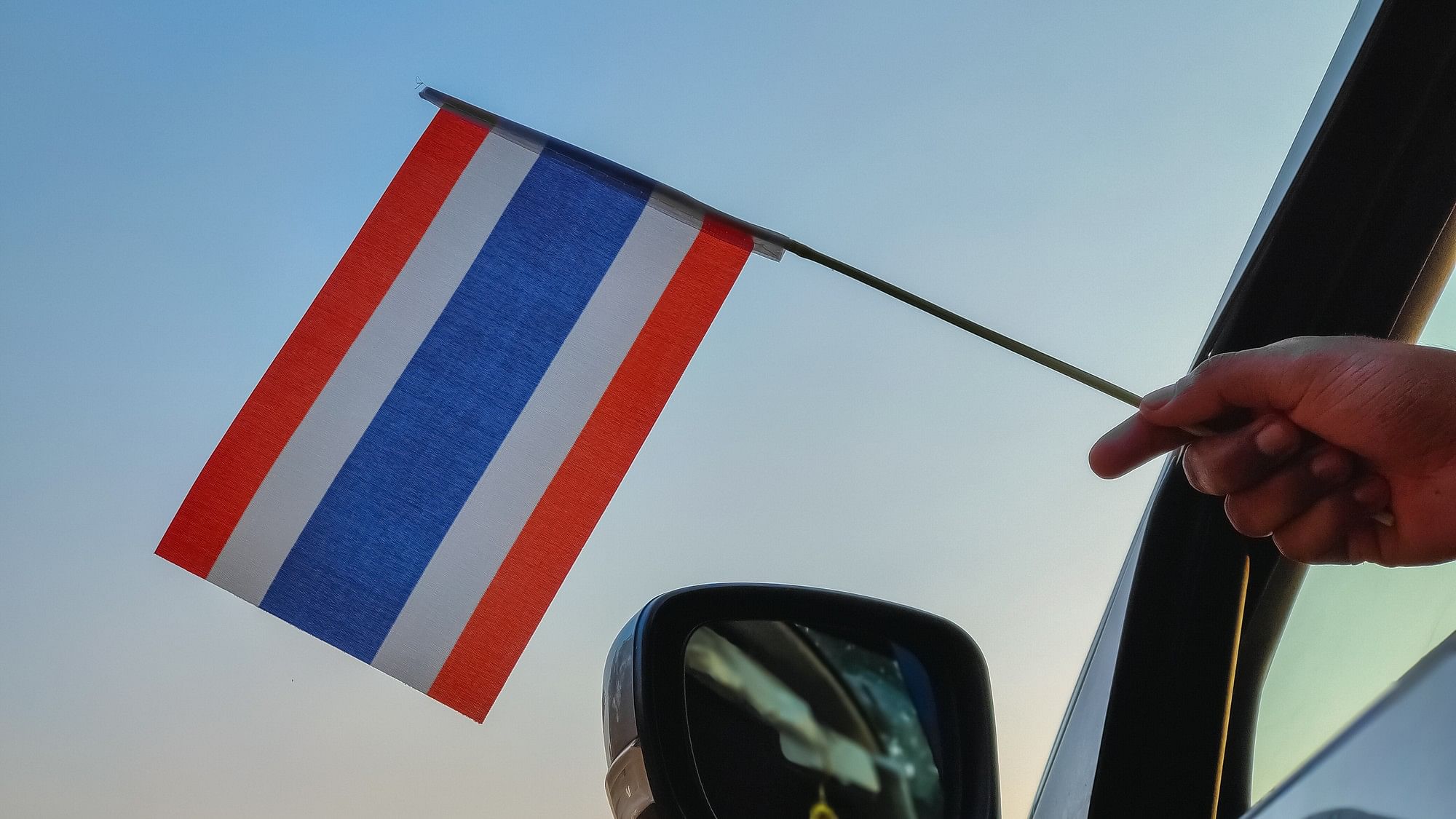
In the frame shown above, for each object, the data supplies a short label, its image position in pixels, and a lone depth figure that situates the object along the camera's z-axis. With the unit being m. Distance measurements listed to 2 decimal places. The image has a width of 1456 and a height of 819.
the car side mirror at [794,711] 0.75
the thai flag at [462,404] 1.41
